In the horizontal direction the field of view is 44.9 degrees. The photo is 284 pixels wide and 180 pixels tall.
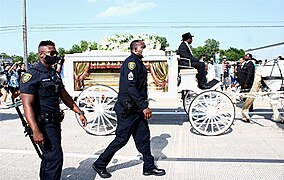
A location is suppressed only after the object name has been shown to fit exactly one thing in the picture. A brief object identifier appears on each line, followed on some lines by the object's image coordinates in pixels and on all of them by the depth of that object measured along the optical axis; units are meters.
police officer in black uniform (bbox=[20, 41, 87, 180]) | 3.71
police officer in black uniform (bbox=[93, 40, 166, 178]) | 4.70
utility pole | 21.12
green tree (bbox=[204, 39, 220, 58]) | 100.88
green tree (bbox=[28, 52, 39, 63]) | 48.89
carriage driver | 7.41
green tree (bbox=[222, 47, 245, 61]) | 74.50
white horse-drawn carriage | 7.21
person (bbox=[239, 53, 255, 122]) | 9.22
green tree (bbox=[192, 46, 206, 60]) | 86.10
